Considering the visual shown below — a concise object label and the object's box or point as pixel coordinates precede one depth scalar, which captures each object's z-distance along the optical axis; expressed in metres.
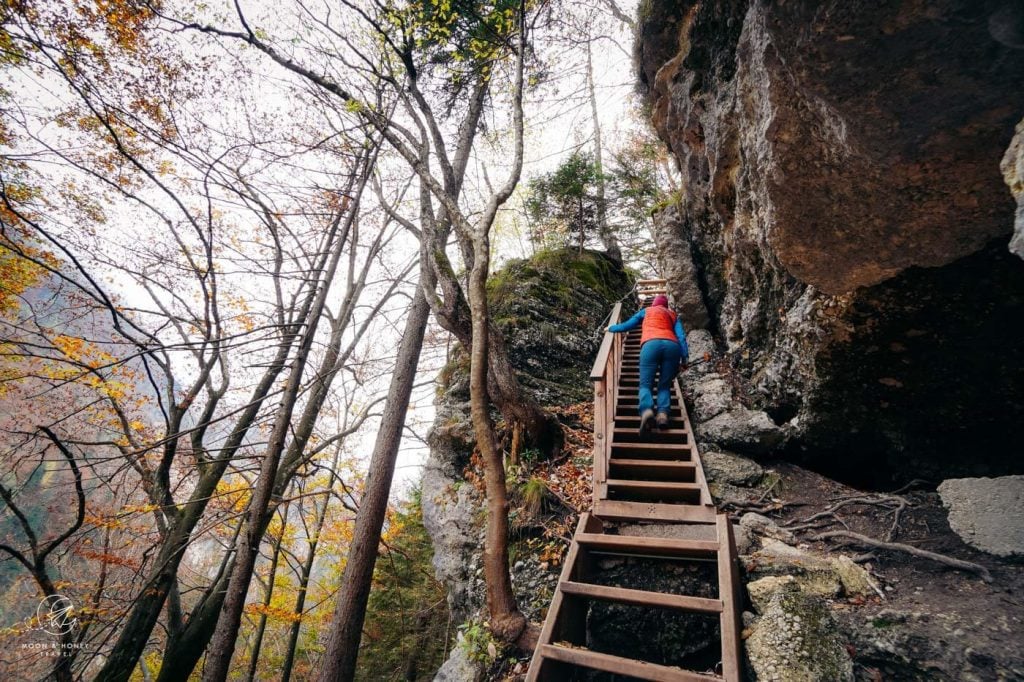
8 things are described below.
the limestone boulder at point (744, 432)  4.80
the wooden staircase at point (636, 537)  2.25
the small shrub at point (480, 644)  3.44
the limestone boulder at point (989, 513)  2.76
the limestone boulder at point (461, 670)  3.38
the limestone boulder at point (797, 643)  2.13
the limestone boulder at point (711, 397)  5.65
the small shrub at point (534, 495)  4.83
